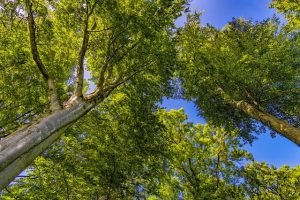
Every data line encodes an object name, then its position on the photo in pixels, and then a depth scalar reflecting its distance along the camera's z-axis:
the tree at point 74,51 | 5.04
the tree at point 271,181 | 8.62
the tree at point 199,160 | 8.40
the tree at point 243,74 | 7.79
